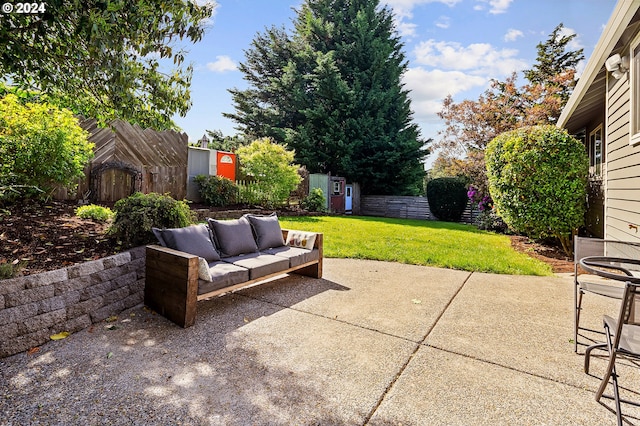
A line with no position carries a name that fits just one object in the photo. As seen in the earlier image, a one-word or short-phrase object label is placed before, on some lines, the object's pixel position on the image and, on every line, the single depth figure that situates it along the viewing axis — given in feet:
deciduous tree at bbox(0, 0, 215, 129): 8.39
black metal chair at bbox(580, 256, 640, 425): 5.44
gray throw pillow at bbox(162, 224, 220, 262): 10.98
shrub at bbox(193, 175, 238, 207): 33.40
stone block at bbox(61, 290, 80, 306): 8.87
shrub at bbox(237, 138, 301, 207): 38.09
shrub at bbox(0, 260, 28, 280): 8.20
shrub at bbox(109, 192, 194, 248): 12.26
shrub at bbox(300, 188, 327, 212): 44.65
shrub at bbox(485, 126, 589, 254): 20.11
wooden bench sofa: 9.40
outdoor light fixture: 13.53
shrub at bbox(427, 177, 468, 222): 46.50
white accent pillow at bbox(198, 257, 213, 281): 9.78
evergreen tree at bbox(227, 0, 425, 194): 57.31
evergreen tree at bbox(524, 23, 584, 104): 57.93
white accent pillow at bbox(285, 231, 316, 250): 14.74
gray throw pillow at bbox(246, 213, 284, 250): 14.33
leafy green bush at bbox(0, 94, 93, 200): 14.82
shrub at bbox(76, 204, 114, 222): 15.48
